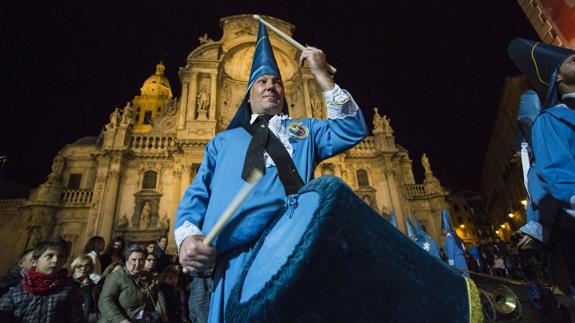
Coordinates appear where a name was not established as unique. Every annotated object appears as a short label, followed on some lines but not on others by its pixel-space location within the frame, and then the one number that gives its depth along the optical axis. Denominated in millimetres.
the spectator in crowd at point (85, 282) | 4836
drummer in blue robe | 1448
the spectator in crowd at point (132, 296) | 3879
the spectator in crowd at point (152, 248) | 6021
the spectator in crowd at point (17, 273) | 3688
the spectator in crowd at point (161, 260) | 6911
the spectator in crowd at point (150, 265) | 5066
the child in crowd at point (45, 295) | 3209
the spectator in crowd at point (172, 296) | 5586
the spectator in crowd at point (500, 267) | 15408
